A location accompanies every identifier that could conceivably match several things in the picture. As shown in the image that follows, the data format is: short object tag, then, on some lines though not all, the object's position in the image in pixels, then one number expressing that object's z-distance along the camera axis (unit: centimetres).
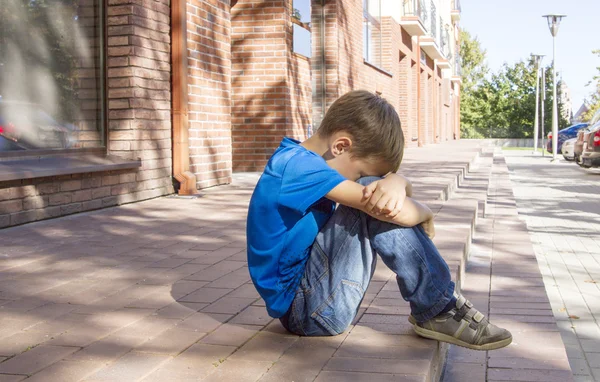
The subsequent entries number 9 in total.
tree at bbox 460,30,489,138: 6975
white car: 2609
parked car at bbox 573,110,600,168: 1898
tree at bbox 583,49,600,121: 6422
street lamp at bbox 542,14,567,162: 2862
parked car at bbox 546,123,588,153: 3300
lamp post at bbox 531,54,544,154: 4116
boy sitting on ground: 260
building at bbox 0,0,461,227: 627
